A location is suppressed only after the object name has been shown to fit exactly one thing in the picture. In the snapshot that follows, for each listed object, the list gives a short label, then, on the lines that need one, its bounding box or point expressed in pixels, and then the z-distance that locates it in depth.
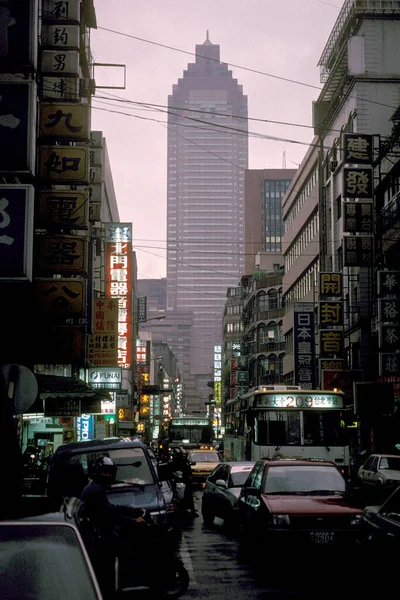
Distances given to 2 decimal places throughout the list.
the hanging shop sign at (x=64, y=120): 20.80
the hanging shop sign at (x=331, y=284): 44.22
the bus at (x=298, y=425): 22.61
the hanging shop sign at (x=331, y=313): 43.62
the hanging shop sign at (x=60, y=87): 22.64
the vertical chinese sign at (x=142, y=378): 96.44
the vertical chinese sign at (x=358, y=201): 33.34
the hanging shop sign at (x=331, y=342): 44.09
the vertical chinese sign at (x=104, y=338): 35.66
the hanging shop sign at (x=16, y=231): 14.60
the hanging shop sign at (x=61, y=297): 20.12
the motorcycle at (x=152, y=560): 9.59
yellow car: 33.44
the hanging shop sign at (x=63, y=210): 20.78
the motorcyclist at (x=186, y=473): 22.72
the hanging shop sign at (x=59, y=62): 22.84
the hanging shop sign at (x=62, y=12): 23.53
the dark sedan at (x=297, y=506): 12.30
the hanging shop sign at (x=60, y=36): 23.05
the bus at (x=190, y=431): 52.28
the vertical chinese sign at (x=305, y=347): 52.25
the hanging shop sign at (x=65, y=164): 20.61
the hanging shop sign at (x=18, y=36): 16.28
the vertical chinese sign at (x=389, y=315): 32.69
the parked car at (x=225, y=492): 18.19
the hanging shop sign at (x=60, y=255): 20.84
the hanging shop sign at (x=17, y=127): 15.44
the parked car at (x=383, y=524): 8.55
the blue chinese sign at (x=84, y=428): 39.72
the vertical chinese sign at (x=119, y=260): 42.47
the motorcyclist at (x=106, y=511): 7.19
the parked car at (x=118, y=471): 12.68
